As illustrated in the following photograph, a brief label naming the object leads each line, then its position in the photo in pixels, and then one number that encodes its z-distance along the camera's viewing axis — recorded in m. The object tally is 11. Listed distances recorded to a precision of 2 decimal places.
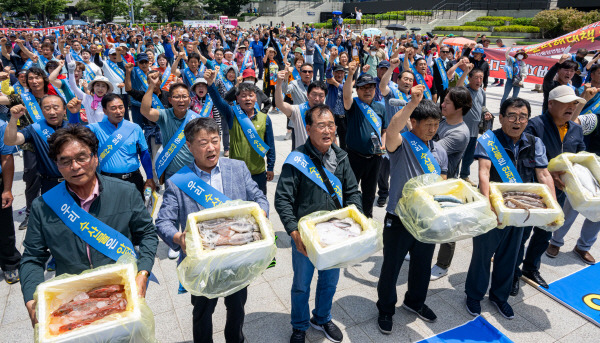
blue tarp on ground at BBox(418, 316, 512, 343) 3.15
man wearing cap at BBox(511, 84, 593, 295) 3.56
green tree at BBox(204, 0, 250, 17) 53.56
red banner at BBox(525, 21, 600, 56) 11.33
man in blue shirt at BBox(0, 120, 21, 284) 3.49
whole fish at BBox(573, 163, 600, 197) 2.99
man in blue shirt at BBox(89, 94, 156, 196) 3.82
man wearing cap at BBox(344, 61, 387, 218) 4.52
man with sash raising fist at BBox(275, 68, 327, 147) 4.76
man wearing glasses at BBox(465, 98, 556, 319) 3.18
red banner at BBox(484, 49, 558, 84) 11.45
